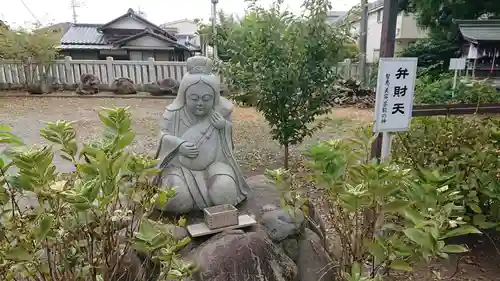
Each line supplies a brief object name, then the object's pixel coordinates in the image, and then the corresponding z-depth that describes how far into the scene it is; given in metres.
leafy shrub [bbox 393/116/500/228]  2.64
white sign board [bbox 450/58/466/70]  8.83
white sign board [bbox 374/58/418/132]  2.49
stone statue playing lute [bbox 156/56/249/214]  2.71
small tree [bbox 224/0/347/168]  4.46
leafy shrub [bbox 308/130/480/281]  1.35
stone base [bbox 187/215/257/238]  2.31
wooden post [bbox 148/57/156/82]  12.57
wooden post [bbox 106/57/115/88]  12.53
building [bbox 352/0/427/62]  18.70
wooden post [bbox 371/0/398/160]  2.83
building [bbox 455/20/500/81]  11.07
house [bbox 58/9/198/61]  14.86
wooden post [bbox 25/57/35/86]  11.85
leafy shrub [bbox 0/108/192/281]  1.15
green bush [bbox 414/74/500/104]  8.65
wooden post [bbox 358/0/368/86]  12.23
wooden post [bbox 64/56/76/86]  12.42
